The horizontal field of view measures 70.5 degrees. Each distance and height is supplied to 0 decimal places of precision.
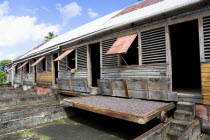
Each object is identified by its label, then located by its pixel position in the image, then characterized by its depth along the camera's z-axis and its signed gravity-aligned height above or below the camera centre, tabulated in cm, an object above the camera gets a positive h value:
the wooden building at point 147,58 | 498 +71
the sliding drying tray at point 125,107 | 391 -118
